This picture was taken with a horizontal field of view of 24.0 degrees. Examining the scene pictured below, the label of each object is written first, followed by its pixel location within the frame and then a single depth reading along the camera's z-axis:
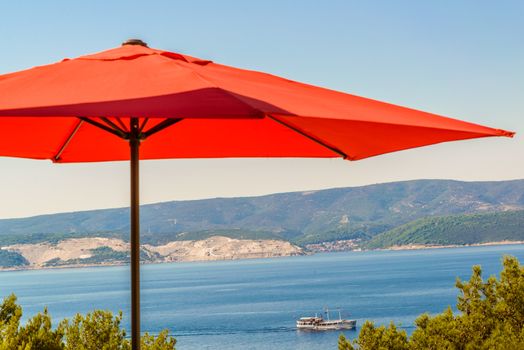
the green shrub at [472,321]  15.09
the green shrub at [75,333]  11.00
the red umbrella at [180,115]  2.92
